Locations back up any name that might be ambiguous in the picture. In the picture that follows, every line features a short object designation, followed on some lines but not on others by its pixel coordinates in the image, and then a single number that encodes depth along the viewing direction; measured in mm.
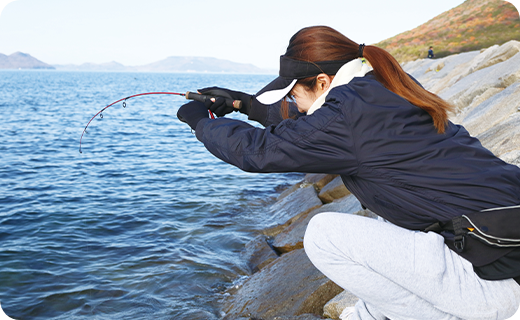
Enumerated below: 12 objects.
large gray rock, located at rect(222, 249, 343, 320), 3354
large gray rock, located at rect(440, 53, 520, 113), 6672
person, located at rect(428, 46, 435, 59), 29459
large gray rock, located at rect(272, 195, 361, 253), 5047
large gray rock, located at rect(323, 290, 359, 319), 2901
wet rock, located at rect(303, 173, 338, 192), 7339
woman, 1783
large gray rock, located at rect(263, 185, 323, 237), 6410
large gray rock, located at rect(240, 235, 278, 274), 5153
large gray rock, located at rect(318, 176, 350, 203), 6090
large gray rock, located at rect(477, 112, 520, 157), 3961
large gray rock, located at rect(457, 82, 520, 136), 5324
